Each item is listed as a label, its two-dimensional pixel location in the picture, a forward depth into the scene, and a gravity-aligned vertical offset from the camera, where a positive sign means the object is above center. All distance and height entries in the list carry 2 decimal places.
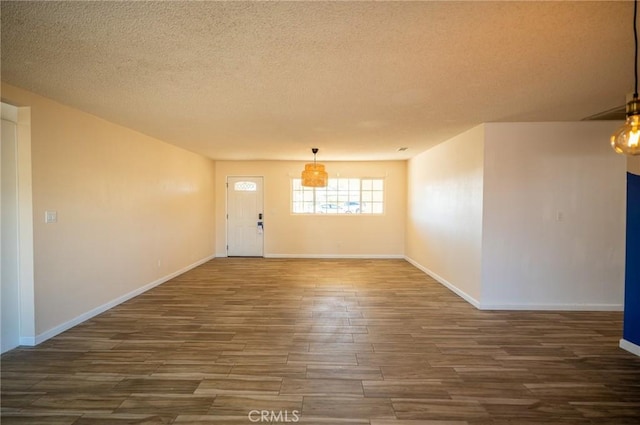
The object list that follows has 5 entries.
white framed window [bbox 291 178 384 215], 7.77 +0.23
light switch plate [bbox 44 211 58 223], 3.07 -0.13
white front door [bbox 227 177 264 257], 7.75 -0.25
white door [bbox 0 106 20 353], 2.80 -0.33
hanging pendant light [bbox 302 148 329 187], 5.09 +0.51
